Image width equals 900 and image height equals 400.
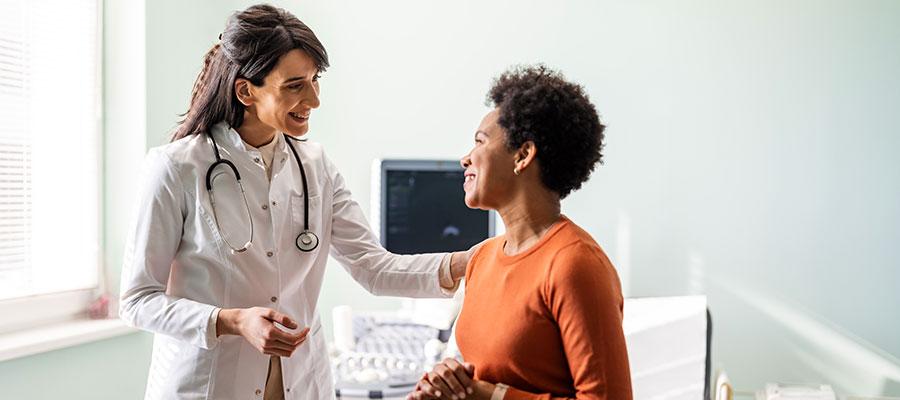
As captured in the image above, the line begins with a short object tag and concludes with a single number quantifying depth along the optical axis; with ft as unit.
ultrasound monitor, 9.06
